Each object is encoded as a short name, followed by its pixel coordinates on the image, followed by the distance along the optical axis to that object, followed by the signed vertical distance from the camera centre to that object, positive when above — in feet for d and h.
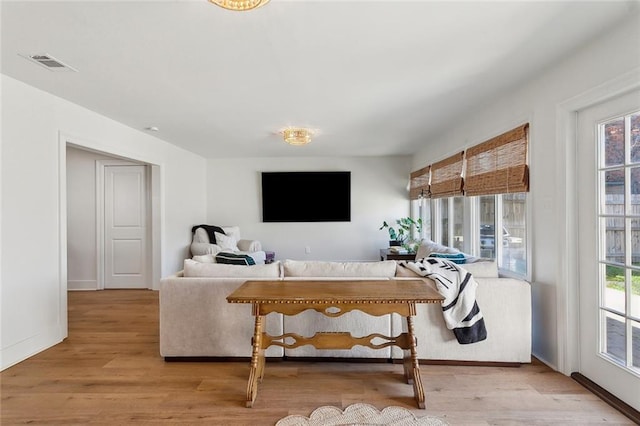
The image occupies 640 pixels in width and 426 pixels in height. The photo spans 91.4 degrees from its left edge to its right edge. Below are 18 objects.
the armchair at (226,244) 17.03 -1.77
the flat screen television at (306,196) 20.21 +1.07
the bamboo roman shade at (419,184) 16.69 +1.64
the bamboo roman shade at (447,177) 12.51 +1.56
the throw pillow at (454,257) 9.46 -1.40
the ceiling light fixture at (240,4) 4.42 +2.97
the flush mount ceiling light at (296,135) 12.47 +3.12
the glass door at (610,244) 6.02 -0.68
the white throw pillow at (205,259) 9.35 -1.39
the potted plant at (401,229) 18.39 -1.04
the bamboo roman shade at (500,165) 8.64 +1.47
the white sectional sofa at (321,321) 7.78 -2.77
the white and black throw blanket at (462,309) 7.47 -2.33
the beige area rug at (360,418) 5.72 -3.85
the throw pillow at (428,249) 11.35 -1.45
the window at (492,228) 9.34 -0.58
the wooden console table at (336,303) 6.16 -1.80
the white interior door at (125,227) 15.92 -0.70
